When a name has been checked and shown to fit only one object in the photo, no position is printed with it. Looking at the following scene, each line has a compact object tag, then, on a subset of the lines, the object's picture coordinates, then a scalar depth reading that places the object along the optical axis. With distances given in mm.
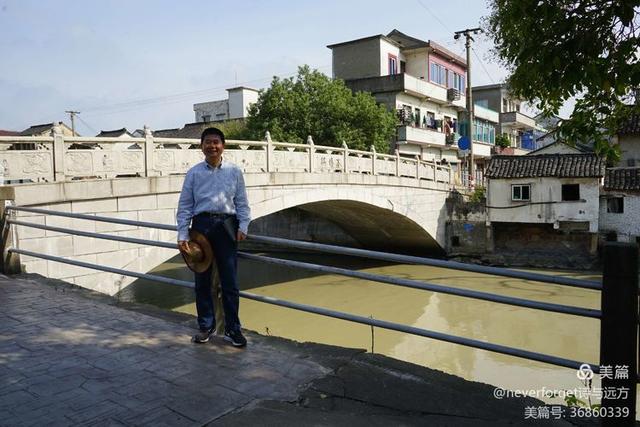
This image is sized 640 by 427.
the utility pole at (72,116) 31859
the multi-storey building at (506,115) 33812
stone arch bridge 7180
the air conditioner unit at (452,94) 26844
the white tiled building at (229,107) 30016
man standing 3189
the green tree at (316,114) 18812
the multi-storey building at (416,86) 23422
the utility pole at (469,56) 20750
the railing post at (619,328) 2201
